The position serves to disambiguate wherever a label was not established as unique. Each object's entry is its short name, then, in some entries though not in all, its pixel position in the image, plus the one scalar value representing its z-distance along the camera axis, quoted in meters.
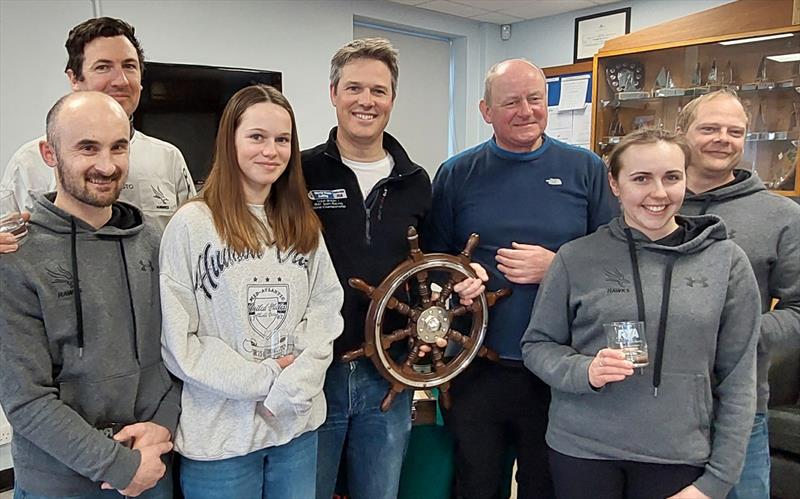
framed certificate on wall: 4.28
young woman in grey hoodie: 1.37
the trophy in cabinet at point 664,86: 3.74
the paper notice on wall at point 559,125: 4.57
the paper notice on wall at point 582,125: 4.43
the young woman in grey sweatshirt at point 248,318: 1.33
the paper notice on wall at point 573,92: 4.47
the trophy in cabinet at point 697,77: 3.62
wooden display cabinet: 3.33
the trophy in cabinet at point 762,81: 3.40
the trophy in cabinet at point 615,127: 3.98
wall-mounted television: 3.17
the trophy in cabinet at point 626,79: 3.87
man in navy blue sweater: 1.74
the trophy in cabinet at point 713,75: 3.56
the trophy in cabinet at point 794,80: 3.28
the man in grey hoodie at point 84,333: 1.18
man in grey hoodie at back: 1.55
